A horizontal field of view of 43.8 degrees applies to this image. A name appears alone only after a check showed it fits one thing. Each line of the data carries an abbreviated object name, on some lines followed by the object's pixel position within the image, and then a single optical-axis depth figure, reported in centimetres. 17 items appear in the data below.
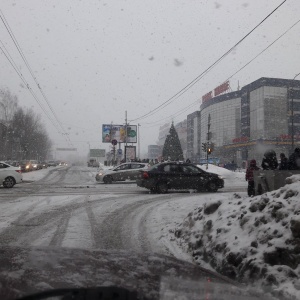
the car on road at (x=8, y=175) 2012
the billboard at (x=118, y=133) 5916
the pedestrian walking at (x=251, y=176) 1319
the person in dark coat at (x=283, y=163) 1270
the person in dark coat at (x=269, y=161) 1293
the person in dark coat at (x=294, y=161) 1227
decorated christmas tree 6291
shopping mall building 8888
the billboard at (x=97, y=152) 9578
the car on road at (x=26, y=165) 4442
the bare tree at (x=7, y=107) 6712
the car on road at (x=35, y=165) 5141
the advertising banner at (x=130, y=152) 5013
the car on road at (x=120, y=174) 2422
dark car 1700
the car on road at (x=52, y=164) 8823
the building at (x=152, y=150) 16886
